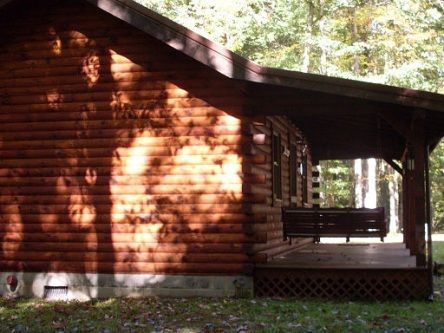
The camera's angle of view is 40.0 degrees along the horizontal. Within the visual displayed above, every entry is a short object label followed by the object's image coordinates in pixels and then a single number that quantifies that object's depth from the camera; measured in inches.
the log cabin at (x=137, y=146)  412.5
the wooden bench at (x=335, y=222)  515.5
